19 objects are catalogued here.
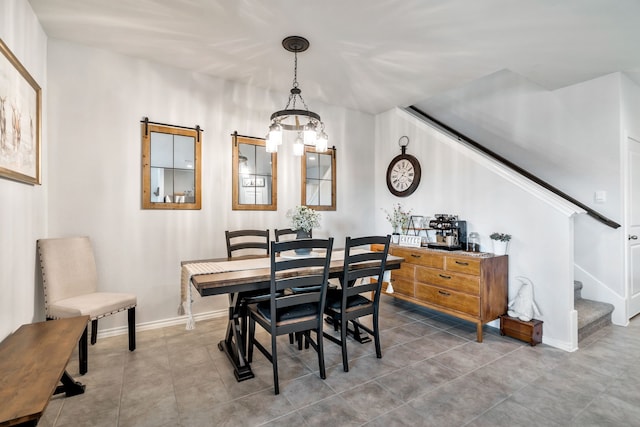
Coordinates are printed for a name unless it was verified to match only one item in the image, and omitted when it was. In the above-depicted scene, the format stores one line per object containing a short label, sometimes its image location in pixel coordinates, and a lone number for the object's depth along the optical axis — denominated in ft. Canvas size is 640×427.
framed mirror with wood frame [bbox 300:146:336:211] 14.14
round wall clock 14.15
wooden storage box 9.41
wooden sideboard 9.78
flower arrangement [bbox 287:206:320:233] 8.78
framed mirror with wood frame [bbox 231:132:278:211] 12.23
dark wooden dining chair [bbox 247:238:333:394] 6.75
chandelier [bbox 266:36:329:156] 8.62
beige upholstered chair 7.64
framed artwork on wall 6.08
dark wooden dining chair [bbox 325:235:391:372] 7.77
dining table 6.77
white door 11.25
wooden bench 3.82
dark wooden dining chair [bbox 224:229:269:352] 8.64
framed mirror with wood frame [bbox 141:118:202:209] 10.53
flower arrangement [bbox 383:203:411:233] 13.92
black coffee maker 11.33
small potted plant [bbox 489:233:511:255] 10.40
